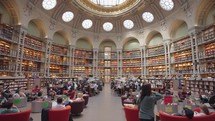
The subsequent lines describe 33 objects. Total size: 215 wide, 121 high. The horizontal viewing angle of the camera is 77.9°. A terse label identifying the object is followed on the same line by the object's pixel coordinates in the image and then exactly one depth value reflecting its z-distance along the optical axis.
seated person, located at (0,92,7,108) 6.18
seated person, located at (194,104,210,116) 3.06
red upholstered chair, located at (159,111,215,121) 2.83
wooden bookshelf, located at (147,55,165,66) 21.93
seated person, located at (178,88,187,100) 8.78
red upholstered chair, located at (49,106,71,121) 3.85
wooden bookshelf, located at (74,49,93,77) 25.95
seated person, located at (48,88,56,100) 9.20
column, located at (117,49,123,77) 27.05
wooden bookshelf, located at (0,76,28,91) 11.24
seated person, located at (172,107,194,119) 2.72
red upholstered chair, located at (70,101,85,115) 5.45
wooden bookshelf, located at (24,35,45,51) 17.25
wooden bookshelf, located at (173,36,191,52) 17.38
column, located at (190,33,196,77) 15.20
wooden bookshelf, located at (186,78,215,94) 10.37
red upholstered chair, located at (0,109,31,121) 3.31
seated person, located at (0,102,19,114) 3.49
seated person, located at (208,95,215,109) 6.85
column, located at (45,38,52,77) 20.14
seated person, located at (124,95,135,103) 6.42
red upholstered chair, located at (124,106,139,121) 4.08
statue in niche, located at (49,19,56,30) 20.82
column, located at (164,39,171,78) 20.07
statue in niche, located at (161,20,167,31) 21.01
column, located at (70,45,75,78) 24.80
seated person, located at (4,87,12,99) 7.36
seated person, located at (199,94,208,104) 7.51
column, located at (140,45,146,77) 24.41
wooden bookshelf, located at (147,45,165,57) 22.27
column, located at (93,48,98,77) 27.08
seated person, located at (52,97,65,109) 4.14
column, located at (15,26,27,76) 14.92
